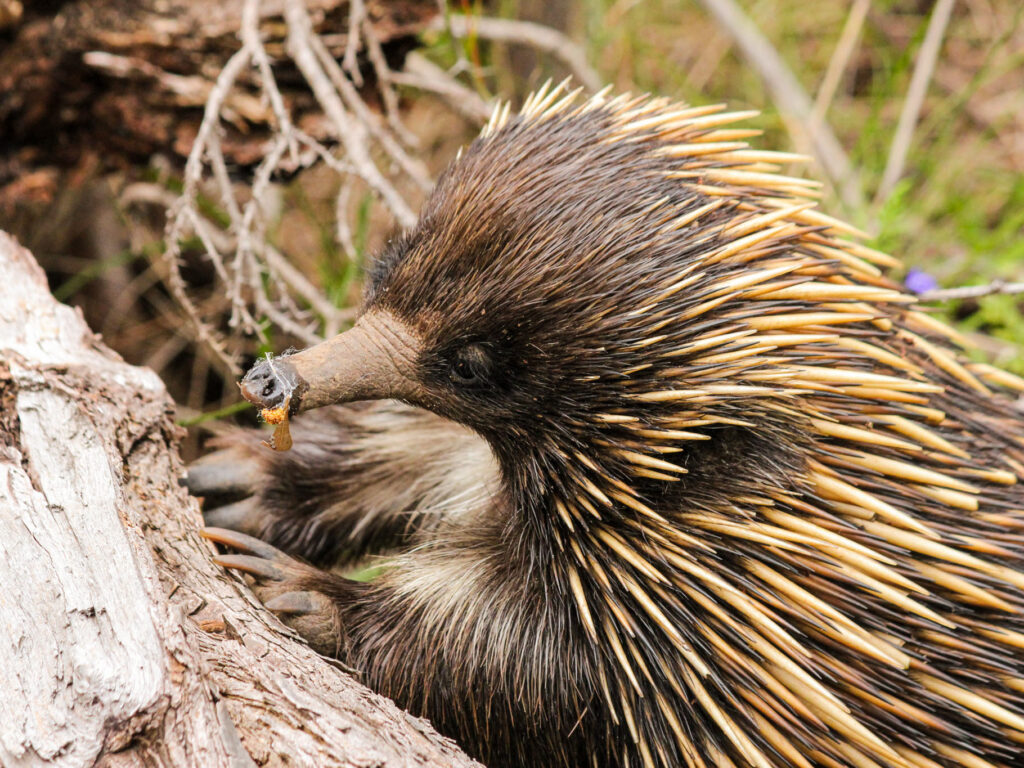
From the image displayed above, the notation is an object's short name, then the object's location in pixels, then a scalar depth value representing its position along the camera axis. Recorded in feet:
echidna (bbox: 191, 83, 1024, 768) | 5.26
